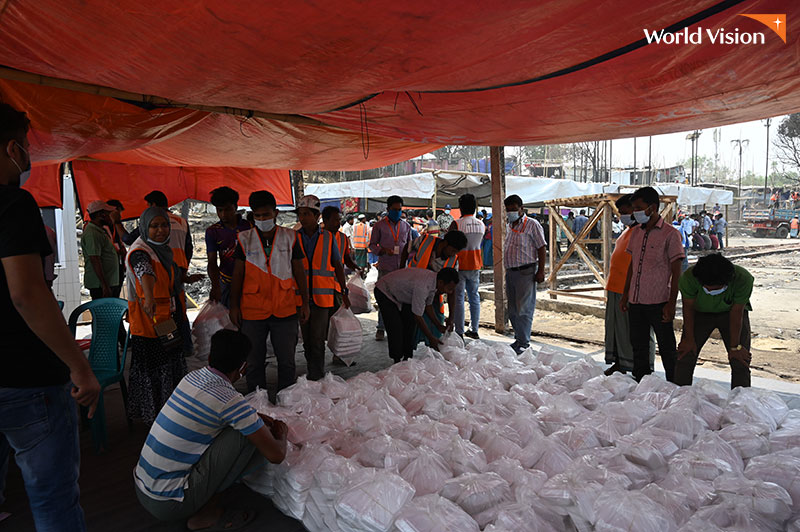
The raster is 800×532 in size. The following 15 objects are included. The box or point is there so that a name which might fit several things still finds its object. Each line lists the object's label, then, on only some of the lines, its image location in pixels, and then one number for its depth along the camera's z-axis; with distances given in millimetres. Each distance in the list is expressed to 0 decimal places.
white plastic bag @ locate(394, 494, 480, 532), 1778
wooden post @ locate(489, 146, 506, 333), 6004
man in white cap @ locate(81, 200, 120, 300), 4988
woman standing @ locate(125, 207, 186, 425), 3006
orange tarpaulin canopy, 1921
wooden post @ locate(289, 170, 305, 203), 8305
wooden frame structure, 7543
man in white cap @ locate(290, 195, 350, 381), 4191
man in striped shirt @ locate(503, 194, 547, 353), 5129
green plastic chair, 3162
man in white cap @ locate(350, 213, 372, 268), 12727
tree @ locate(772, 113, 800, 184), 29578
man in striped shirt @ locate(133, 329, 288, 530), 1997
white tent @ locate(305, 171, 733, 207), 11828
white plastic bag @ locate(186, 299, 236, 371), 4211
